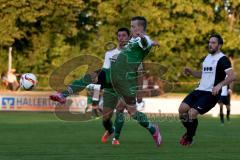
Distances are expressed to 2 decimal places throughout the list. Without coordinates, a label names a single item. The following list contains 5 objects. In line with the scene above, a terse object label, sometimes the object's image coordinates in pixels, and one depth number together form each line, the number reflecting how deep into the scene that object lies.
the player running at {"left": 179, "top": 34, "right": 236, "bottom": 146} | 13.95
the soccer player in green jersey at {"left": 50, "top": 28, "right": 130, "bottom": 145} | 13.68
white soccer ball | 16.64
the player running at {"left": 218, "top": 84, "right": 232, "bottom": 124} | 25.35
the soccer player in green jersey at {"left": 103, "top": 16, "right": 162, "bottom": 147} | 13.09
